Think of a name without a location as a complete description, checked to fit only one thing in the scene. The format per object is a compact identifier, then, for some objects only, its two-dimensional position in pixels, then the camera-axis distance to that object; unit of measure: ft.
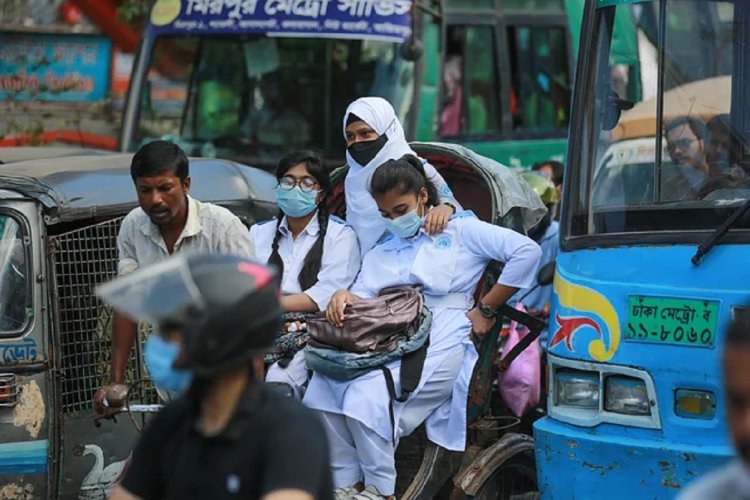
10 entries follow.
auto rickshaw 39.37
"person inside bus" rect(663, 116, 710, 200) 37.47
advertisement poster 101.19
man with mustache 37.65
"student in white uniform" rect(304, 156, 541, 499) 39.70
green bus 74.23
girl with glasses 41.37
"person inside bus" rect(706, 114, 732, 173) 37.76
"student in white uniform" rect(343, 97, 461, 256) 43.09
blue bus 34.09
